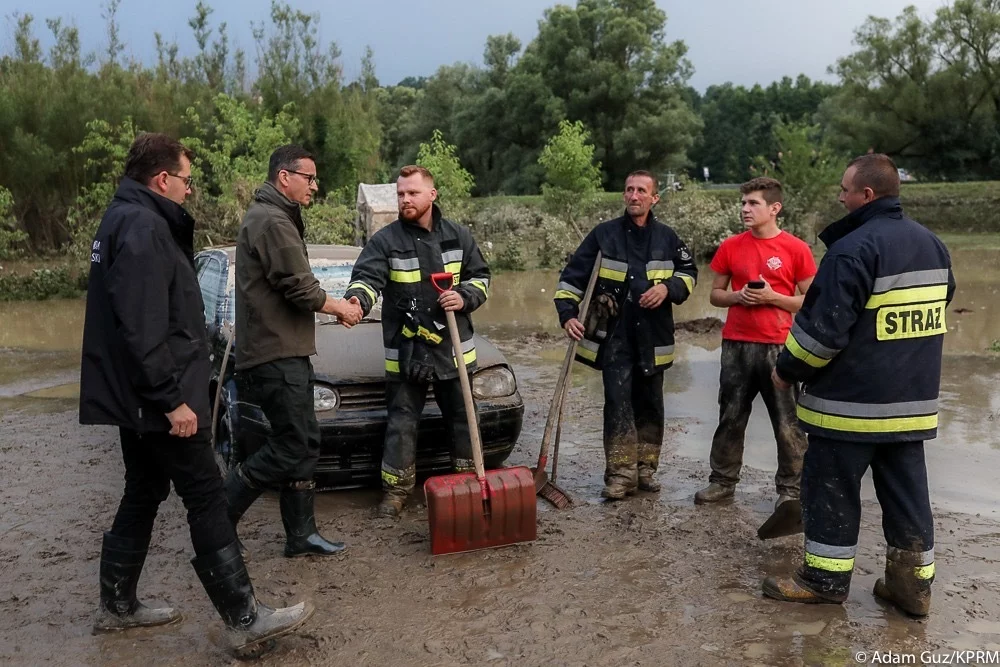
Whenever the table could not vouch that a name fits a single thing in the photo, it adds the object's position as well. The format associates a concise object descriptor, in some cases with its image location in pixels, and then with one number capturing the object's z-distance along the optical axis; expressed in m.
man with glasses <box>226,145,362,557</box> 4.39
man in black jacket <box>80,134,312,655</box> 3.39
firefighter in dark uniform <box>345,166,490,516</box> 5.26
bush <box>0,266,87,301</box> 16.70
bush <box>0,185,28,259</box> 16.69
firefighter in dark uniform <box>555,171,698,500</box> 5.52
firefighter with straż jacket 3.79
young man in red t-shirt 5.19
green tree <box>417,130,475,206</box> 21.58
